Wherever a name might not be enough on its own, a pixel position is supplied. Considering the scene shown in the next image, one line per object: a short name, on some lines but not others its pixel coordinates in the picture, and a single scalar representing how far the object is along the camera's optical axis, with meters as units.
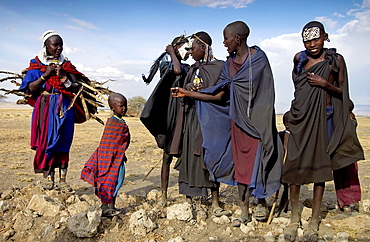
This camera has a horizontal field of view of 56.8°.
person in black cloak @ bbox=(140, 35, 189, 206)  4.54
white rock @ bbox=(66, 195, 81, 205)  4.54
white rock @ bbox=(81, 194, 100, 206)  4.66
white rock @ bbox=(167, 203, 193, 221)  4.05
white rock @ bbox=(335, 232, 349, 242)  3.64
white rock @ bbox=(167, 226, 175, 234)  3.86
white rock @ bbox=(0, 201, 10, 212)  4.27
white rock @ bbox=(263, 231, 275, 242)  3.68
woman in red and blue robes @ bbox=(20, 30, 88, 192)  4.67
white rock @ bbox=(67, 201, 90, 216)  4.20
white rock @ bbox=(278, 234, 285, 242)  3.66
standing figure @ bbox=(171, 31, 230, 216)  4.34
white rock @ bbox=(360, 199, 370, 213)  4.79
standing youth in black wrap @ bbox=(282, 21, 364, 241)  3.78
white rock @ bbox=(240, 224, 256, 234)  3.84
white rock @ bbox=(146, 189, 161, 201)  5.19
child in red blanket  3.99
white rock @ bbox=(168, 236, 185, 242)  3.45
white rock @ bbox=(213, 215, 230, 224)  4.11
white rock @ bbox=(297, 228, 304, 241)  3.75
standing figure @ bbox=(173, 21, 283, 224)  3.88
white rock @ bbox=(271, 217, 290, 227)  4.10
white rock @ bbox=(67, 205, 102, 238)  3.68
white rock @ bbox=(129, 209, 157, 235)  3.73
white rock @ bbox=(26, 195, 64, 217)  4.17
